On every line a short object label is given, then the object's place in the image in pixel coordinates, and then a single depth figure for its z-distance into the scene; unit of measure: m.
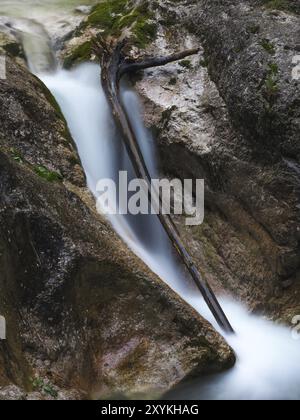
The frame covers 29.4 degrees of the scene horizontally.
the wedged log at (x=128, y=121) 6.81
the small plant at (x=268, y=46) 7.45
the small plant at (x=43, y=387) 4.93
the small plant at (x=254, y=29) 7.77
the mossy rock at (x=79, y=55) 9.51
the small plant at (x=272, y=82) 7.13
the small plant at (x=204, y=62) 8.44
